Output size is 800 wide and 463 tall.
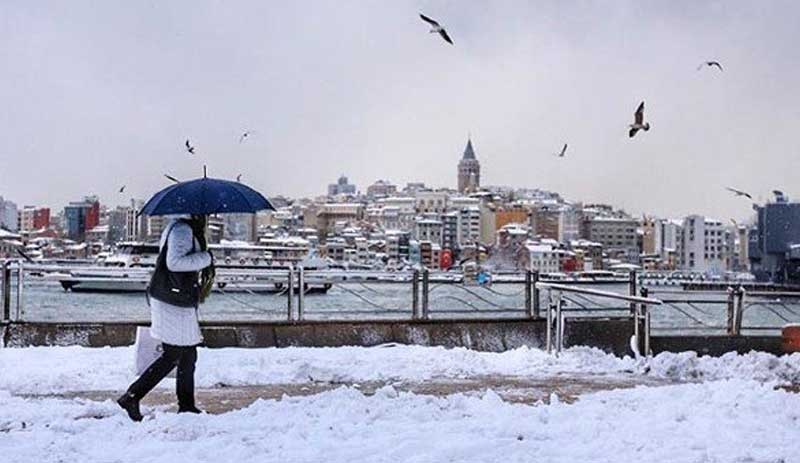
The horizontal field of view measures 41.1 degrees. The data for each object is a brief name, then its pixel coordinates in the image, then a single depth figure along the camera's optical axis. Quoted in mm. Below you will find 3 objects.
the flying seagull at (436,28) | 14045
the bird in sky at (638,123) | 14273
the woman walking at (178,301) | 7145
